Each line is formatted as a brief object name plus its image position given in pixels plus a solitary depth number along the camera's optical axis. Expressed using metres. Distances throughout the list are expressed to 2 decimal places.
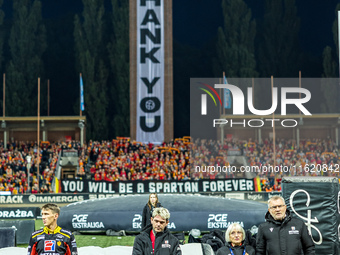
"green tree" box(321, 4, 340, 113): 61.06
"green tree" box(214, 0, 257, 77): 64.50
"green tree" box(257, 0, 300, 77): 68.94
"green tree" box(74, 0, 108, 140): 63.47
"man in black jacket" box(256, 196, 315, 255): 7.97
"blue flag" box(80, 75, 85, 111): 50.28
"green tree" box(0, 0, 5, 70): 65.88
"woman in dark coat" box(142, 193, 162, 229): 13.69
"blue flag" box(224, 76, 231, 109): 42.58
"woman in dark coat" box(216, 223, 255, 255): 8.16
